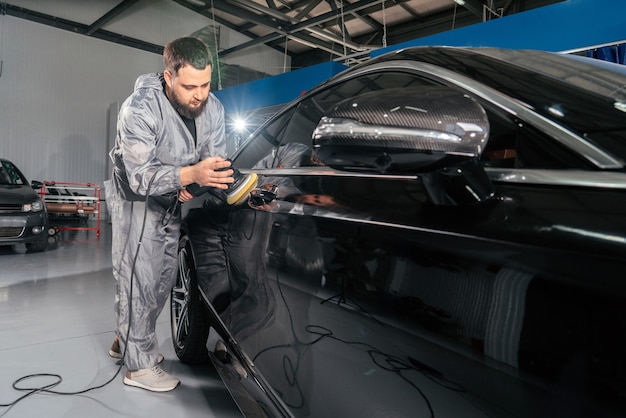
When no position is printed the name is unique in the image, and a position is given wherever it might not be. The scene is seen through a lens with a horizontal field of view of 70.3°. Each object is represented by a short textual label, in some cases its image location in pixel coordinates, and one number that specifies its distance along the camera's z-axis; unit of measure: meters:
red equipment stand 7.60
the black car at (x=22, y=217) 5.28
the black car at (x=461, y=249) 0.51
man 1.70
